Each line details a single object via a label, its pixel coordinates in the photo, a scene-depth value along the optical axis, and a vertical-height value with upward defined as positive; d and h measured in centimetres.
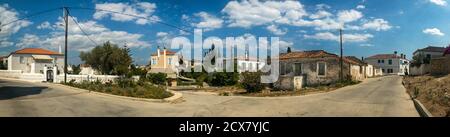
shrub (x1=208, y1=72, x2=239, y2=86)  4812 -125
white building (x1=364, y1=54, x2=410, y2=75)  8894 +203
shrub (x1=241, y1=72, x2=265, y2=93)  2950 -114
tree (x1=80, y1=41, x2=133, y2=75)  4331 +174
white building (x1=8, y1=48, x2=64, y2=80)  5999 +254
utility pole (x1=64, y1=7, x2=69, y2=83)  3133 +501
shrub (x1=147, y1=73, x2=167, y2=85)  5032 -114
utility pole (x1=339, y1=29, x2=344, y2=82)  3583 -30
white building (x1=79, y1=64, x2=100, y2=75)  5776 +19
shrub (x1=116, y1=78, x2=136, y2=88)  2539 -99
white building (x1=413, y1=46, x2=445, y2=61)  8006 +479
